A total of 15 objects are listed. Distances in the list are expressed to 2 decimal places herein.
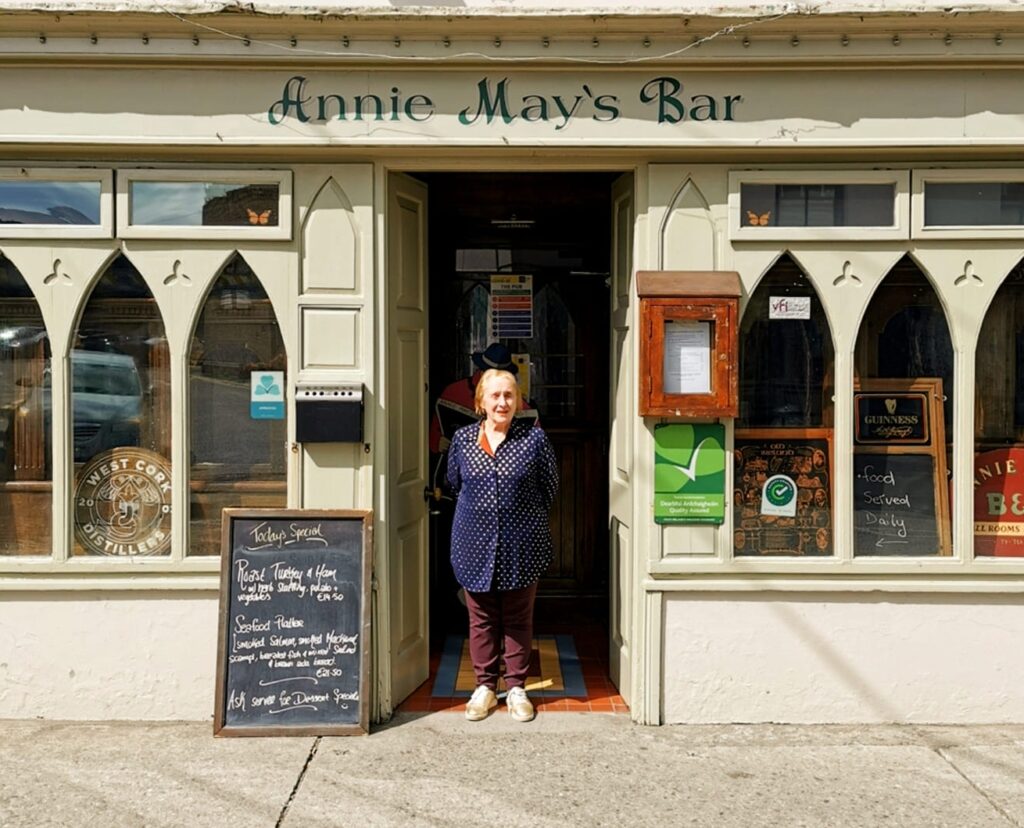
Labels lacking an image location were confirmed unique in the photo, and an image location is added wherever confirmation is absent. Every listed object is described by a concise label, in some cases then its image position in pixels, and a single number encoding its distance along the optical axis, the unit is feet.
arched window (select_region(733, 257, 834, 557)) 17.57
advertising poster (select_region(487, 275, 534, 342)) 23.86
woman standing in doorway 17.51
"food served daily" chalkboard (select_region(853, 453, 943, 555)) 17.62
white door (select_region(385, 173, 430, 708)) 18.19
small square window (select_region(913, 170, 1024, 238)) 17.21
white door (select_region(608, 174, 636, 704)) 18.11
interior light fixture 23.17
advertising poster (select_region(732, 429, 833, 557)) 17.61
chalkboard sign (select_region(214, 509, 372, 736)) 16.74
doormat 19.25
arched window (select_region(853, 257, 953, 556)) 17.57
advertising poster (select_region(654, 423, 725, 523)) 17.31
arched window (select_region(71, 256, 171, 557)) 17.48
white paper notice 17.11
